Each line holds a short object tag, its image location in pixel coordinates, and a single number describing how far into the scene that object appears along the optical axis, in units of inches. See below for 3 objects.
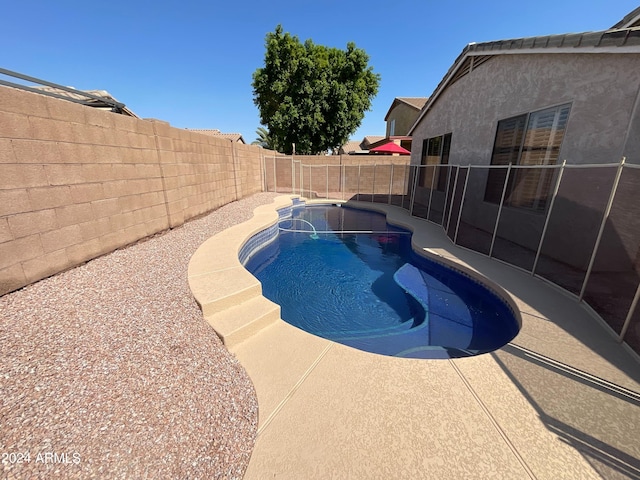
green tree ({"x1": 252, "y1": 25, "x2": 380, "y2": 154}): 739.4
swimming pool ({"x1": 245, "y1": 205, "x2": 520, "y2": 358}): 166.7
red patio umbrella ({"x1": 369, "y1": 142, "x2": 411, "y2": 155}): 663.2
